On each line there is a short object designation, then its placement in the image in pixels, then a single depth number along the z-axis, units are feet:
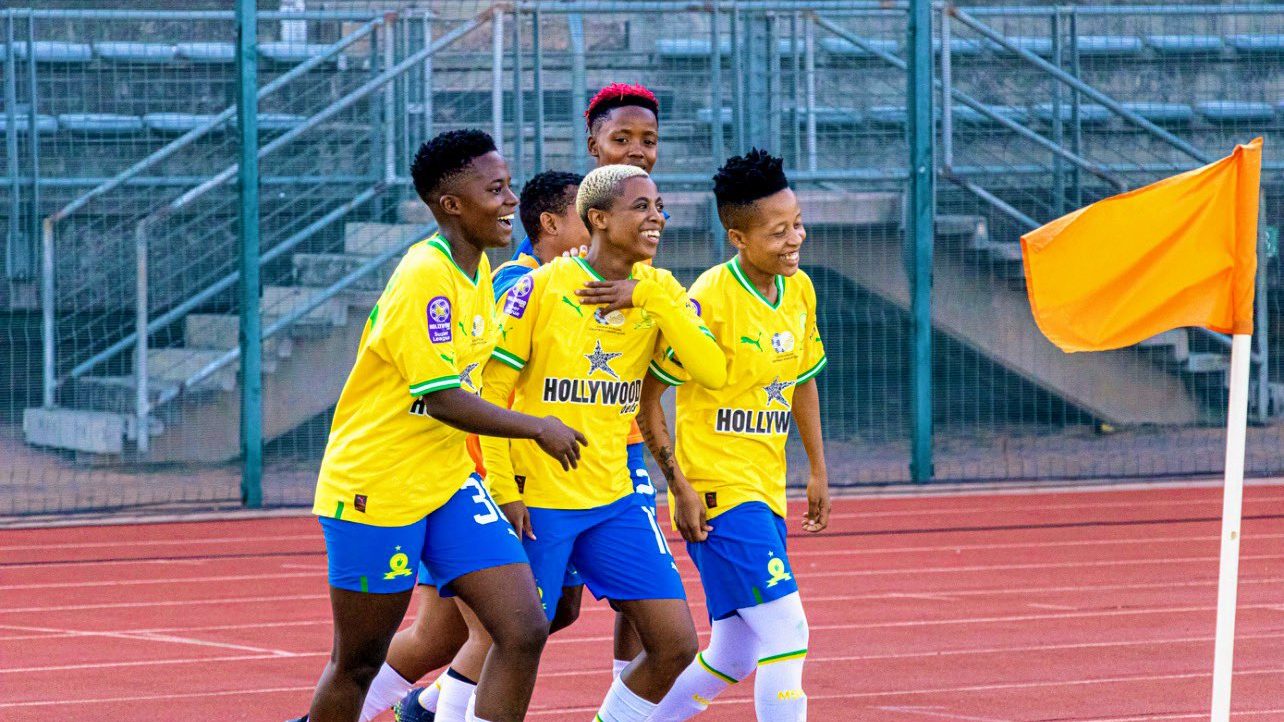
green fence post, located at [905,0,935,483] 78.89
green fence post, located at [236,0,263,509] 73.00
